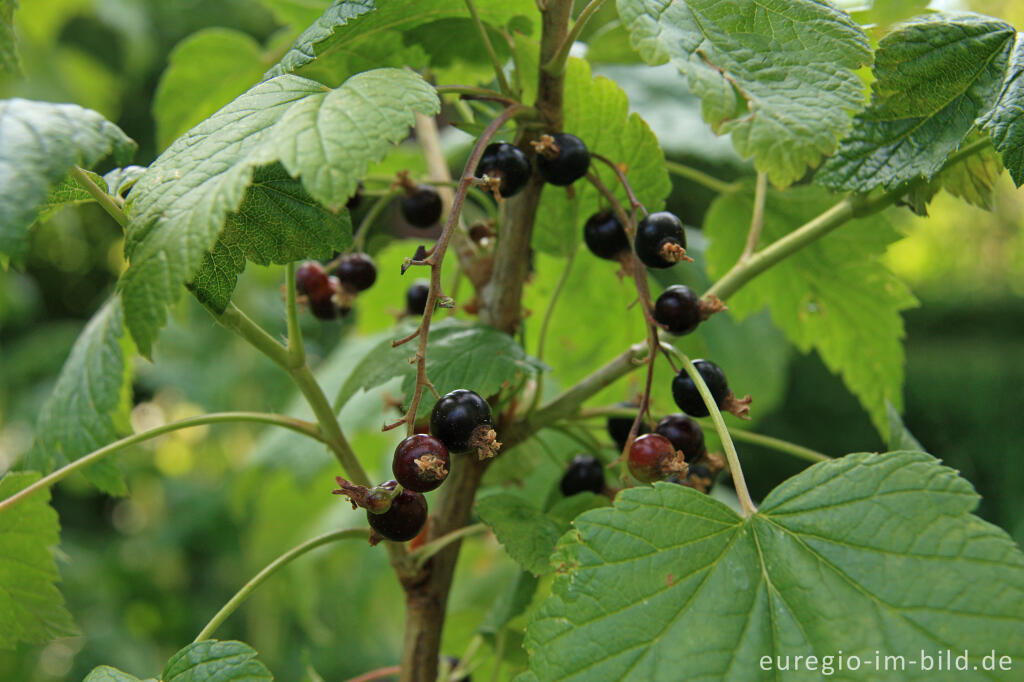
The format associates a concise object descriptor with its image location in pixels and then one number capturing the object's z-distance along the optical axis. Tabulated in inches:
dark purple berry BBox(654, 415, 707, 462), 16.6
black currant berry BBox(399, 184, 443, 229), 18.3
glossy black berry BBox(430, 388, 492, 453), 15.5
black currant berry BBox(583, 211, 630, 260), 17.3
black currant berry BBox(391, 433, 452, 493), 15.1
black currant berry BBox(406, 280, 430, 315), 18.9
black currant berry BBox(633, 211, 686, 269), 16.4
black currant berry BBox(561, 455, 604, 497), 18.2
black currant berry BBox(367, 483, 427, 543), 15.4
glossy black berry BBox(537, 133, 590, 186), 16.5
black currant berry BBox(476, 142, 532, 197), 16.3
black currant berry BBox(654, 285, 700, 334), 16.4
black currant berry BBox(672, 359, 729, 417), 16.3
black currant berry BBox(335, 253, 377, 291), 18.3
